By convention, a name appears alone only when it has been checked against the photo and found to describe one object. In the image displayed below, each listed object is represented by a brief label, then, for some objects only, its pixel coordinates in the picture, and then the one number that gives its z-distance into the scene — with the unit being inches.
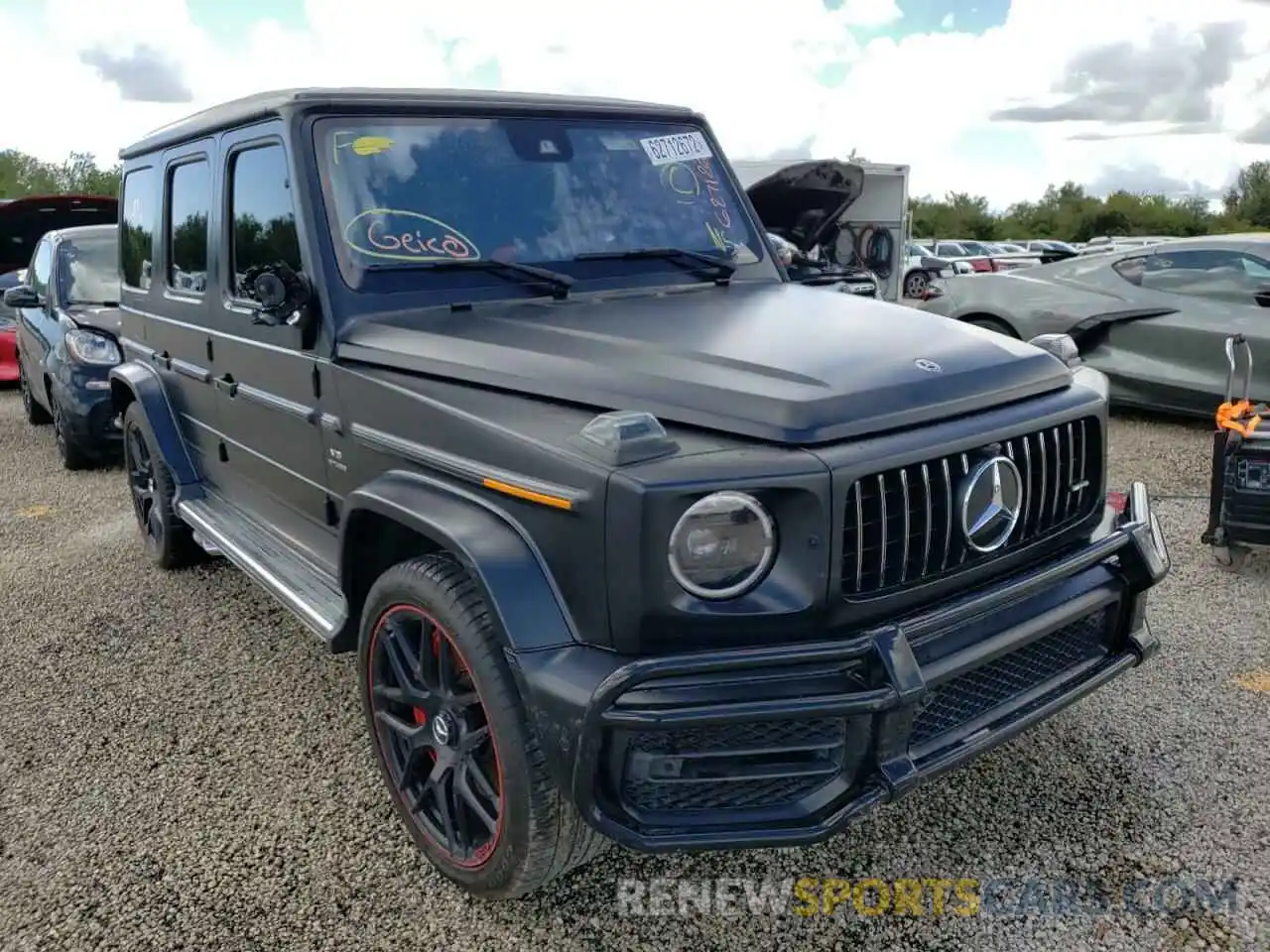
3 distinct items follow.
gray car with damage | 282.4
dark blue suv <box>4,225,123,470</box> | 279.7
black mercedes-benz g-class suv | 83.3
